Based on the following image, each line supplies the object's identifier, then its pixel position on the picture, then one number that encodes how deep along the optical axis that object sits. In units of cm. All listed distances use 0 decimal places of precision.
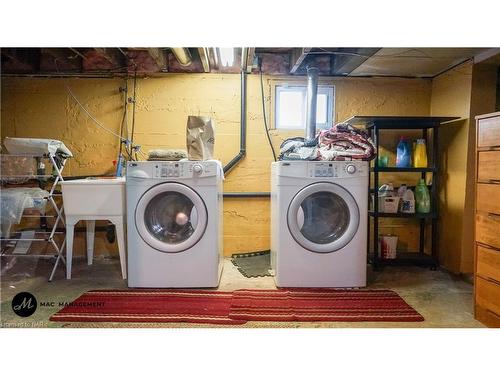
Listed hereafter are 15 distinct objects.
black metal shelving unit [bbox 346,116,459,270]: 276
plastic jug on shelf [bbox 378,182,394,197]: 294
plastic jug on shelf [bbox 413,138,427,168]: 294
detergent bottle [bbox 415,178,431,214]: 292
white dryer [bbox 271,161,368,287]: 228
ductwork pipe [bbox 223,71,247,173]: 318
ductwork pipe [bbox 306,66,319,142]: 299
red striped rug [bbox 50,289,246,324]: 186
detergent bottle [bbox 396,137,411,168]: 299
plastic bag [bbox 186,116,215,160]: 235
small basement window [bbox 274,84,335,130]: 326
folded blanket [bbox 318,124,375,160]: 238
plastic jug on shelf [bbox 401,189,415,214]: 290
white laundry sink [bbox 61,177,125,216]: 243
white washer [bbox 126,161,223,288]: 226
